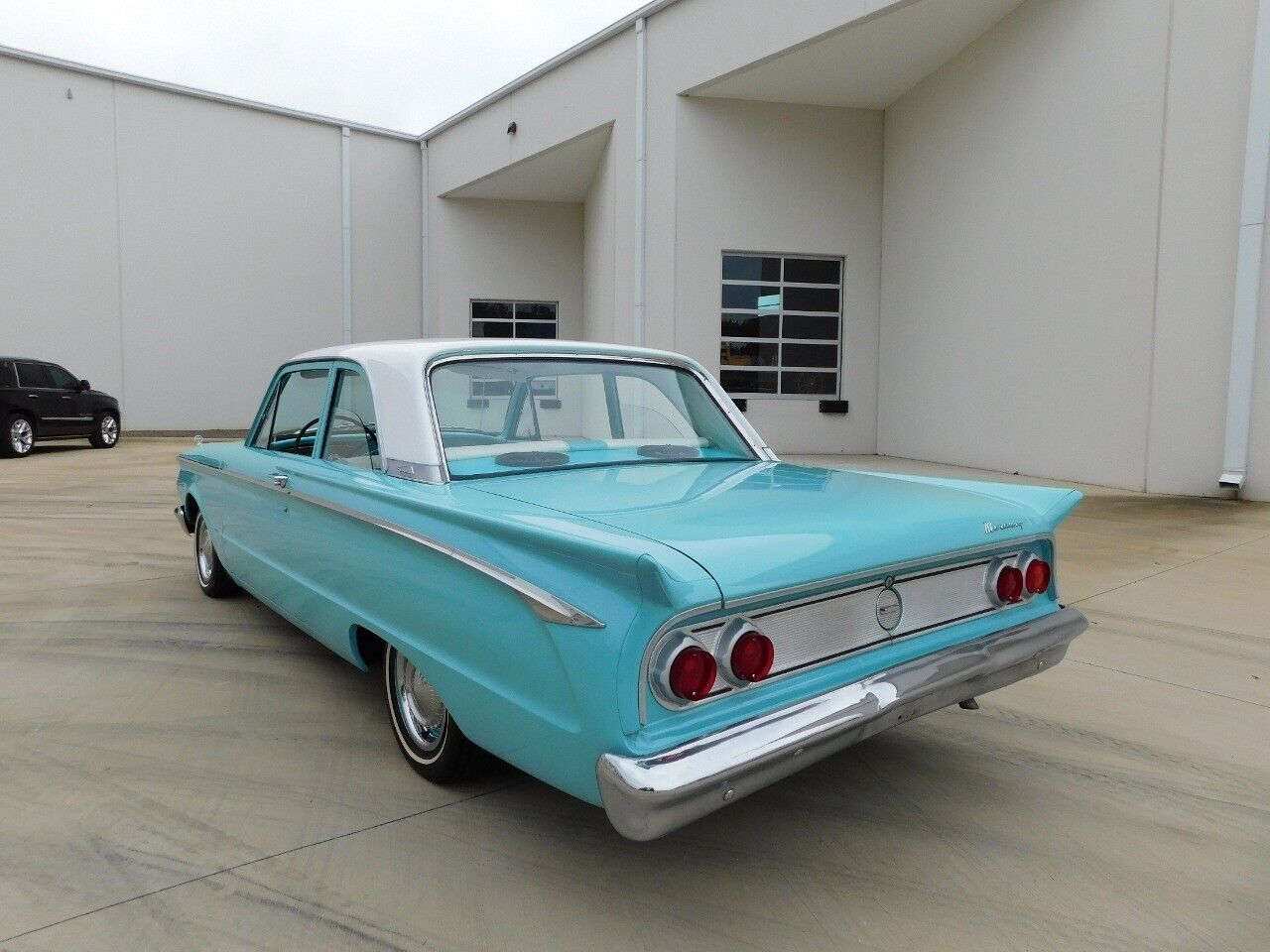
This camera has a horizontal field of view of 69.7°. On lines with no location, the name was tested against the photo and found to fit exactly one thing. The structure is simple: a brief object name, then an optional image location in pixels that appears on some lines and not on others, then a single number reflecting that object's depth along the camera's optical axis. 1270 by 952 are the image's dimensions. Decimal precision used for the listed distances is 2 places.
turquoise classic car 1.85
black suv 12.80
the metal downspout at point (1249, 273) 7.48
